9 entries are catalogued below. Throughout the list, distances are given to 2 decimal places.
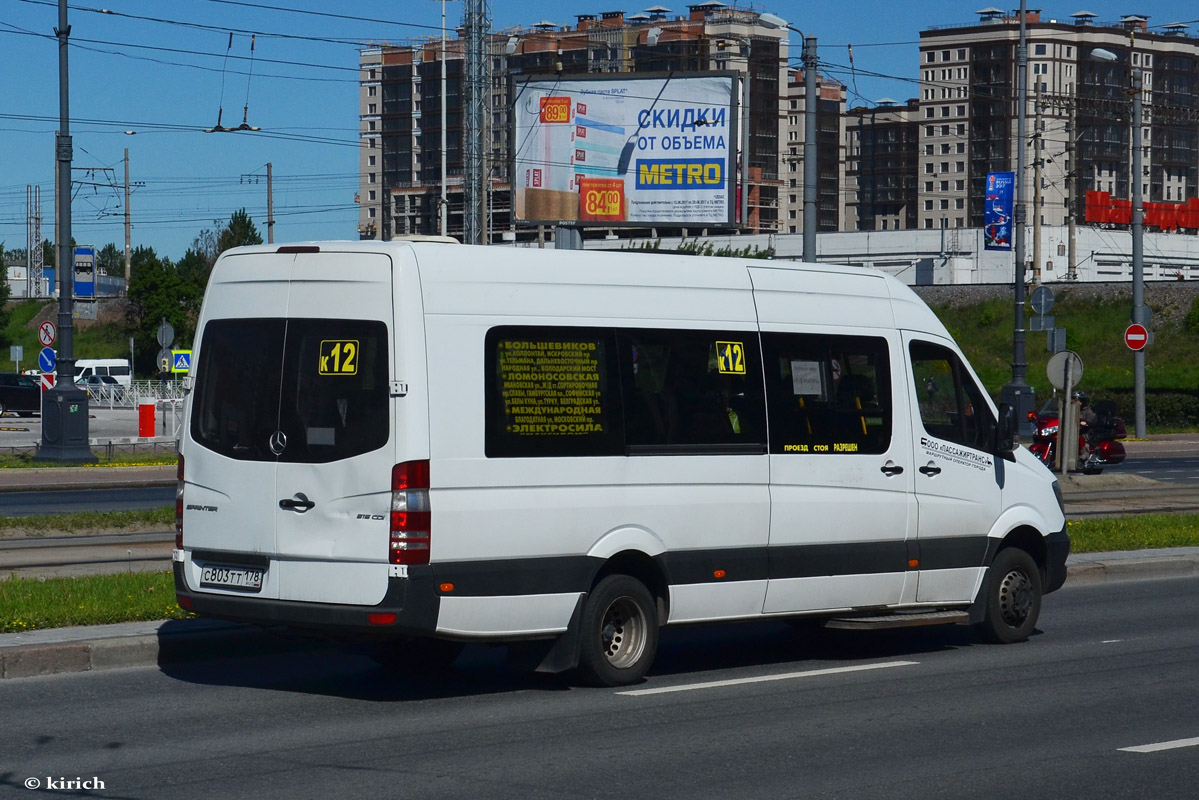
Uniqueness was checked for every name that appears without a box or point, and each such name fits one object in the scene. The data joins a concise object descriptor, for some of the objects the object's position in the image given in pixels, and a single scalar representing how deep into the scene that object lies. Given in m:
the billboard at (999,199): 56.78
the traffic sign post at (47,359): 38.25
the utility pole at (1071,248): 94.97
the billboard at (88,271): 42.03
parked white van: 77.56
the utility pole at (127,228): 92.12
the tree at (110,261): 147.25
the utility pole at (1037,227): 79.50
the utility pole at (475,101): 42.78
